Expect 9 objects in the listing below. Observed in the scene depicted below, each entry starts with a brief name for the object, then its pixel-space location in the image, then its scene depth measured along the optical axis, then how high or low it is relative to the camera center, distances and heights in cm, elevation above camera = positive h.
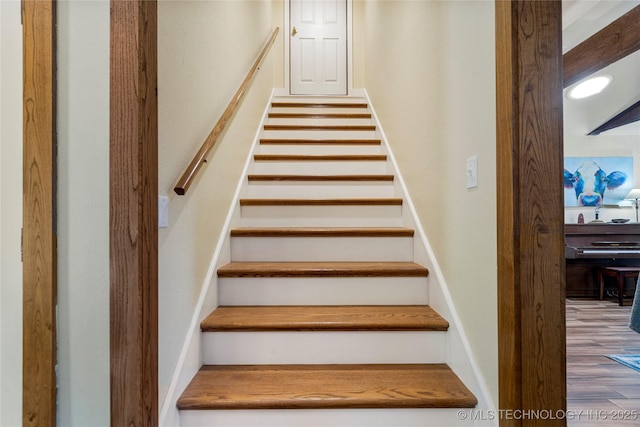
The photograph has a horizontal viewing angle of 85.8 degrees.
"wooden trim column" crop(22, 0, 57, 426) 99 +0
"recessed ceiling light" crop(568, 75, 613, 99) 438 +163
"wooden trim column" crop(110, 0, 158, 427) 98 -2
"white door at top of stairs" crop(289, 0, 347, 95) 468 +225
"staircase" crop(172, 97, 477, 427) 124 -47
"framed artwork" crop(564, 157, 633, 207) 466 +43
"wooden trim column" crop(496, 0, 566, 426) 101 -1
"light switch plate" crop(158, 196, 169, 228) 113 +1
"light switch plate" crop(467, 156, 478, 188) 127 +16
